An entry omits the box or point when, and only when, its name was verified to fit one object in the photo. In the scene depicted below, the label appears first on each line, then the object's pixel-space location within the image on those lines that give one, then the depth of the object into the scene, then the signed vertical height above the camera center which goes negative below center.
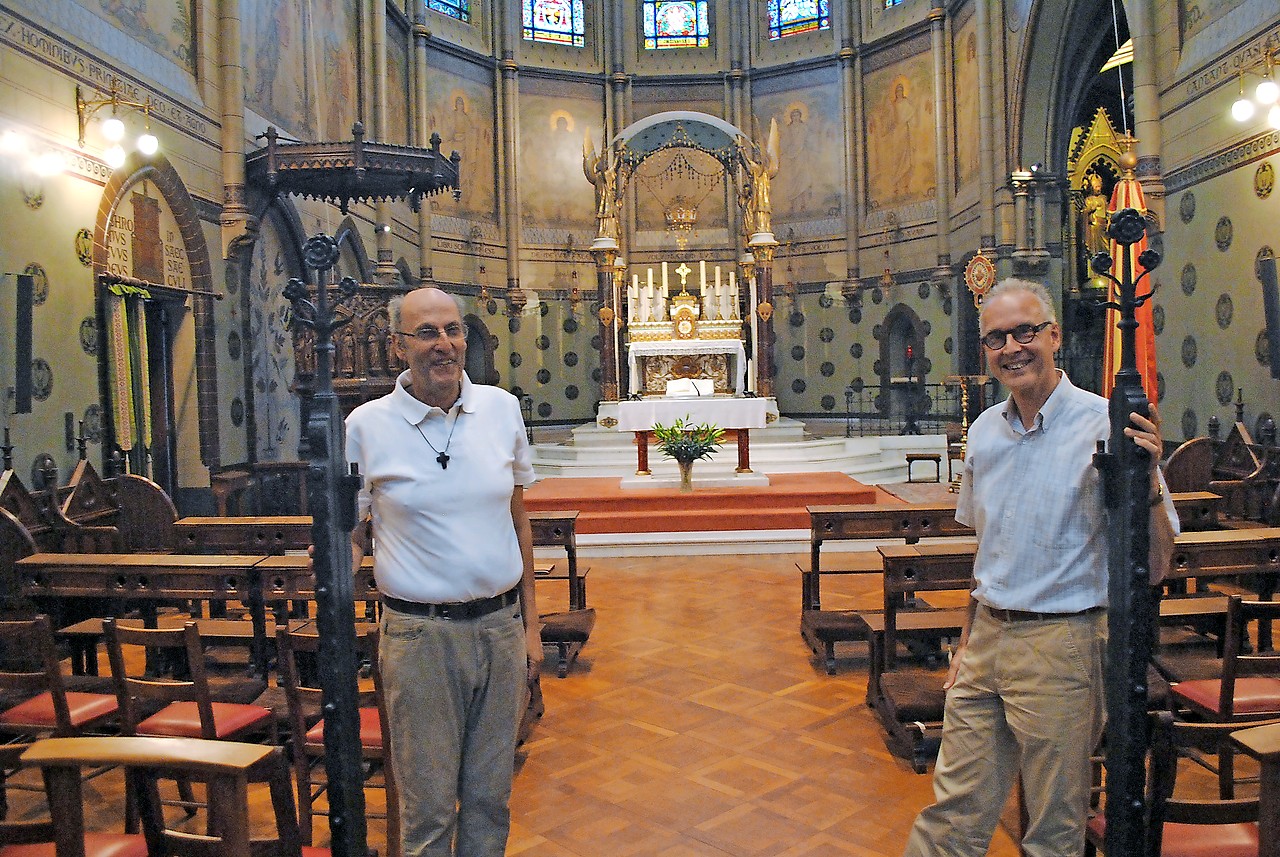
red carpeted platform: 10.90 -1.11
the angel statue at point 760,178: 16.97 +3.78
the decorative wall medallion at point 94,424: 8.26 -0.01
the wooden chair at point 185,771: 2.24 -0.79
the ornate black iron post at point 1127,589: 2.44 -0.47
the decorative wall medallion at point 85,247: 8.12 +1.42
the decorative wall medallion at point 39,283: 7.48 +1.06
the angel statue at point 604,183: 17.17 +3.80
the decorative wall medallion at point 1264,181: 8.89 +1.83
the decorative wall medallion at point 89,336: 8.18 +0.71
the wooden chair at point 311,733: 3.30 -1.13
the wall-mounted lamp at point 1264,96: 8.34 +2.46
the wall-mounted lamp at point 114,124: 8.12 +2.40
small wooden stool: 13.24 -0.77
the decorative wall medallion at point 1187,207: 10.41 +1.89
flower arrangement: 11.02 -0.39
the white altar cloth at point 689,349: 16.41 +0.92
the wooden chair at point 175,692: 3.29 -0.89
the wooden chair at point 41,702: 3.47 -1.12
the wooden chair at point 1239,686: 3.38 -1.15
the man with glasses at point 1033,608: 2.58 -0.55
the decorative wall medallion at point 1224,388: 9.79 +0.01
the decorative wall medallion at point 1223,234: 9.71 +1.49
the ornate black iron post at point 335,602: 2.61 -0.48
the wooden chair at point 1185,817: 2.43 -1.02
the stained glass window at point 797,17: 22.31 +8.52
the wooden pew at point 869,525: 7.02 -0.87
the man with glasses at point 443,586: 2.78 -0.48
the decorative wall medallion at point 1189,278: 10.49 +1.16
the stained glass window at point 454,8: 20.30 +8.22
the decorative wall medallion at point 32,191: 7.41 +1.73
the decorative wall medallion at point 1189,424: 10.54 -0.35
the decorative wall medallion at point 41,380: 7.48 +0.34
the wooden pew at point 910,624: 4.83 -1.21
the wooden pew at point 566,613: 6.21 -1.33
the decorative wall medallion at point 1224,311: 9.78 +0.76
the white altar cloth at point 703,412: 12.40 -0.08
